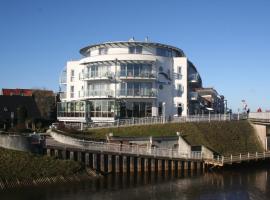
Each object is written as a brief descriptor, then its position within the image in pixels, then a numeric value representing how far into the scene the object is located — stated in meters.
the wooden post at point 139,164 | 43.81
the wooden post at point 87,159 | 41.21
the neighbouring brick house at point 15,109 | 64.19
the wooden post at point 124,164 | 43.12
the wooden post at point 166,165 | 45.19
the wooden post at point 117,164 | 42.78
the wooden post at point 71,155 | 40.66
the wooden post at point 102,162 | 41.96
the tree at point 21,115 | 58.34
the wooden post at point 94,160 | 41.56
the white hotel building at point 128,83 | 58.97
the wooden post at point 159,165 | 44.84
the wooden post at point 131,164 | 43.44
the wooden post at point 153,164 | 44.44
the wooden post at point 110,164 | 42.42
